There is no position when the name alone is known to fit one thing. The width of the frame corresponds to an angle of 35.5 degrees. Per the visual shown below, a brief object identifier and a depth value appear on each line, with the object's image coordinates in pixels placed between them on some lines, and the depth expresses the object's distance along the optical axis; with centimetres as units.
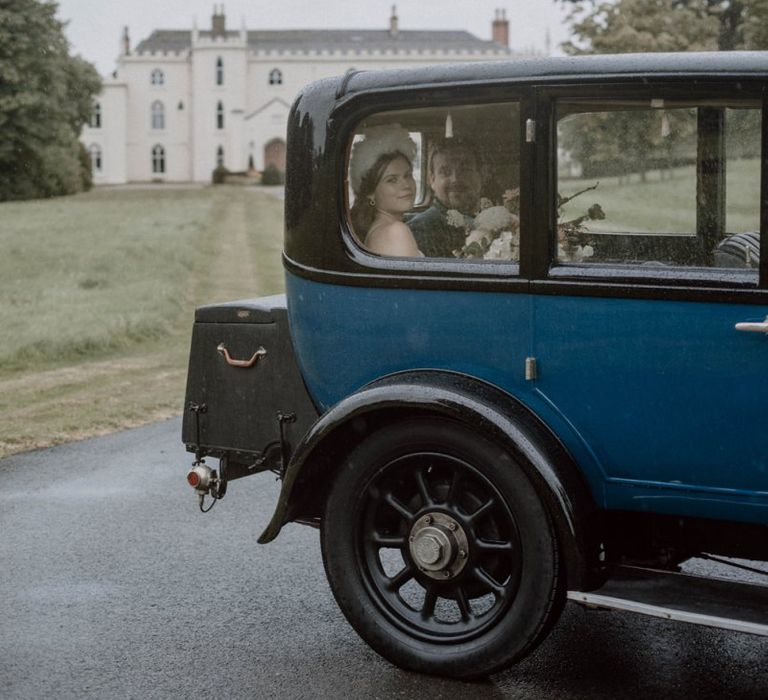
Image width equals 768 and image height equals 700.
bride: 416
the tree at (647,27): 1994
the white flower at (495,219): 393
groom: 402
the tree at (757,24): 1747
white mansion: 10869
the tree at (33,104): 6118
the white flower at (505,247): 390
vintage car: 360
